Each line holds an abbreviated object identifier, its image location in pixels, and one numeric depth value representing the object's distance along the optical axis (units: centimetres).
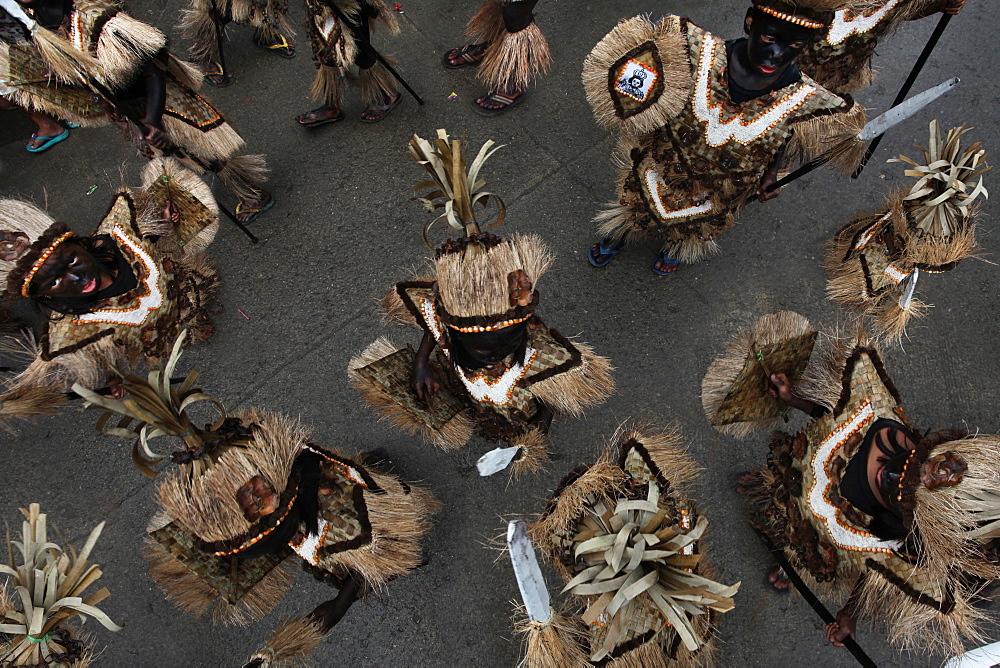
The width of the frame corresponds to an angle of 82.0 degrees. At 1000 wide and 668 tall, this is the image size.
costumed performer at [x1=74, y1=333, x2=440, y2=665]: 179
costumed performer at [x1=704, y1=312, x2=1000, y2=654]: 167
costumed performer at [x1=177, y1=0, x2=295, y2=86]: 427
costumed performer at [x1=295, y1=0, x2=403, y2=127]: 348
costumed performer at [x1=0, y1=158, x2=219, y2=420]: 240
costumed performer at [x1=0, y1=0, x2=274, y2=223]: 279
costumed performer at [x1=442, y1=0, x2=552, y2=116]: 369
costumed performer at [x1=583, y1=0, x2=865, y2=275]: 246
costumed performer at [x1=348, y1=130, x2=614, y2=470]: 191
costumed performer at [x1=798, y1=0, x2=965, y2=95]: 304
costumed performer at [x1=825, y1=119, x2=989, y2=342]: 253
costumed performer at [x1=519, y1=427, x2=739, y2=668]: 169
